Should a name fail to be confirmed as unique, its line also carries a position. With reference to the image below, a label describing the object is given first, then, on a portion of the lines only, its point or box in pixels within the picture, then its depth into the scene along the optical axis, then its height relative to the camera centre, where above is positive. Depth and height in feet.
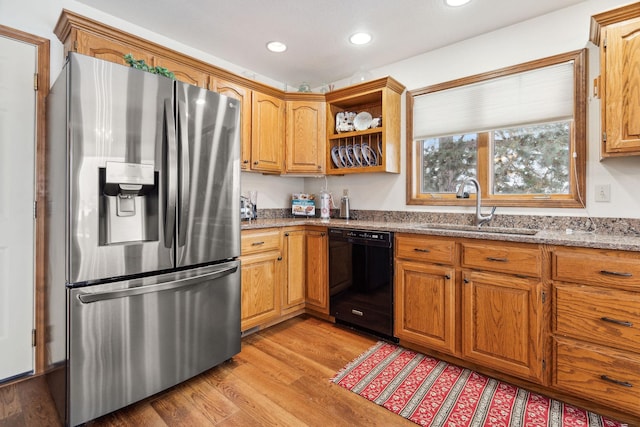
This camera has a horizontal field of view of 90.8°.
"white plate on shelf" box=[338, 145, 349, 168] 10.51 +1.86
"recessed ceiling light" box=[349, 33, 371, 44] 8.39 +4.74
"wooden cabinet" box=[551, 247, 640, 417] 5.03 -1.90
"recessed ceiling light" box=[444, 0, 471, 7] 6.91 +4.65
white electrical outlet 6.68 +0.42
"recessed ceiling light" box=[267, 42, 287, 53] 8.92 +4.79
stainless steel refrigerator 4.87 -0.34
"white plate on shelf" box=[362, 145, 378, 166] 9.96 +1.84
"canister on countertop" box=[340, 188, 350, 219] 10.94 +0.17
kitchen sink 7.29 -0.41
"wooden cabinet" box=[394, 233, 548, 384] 5.96 -1.87
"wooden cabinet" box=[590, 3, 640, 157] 5.65 +2.45
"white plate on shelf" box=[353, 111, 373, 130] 10.18 +3.01
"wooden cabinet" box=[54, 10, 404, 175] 8.25 +2.98
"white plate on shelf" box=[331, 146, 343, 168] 10.56 +1.89
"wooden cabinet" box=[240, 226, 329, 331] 8.28 -1.74
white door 6.23 +0.19
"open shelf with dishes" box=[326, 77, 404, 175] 9.36 +2.71
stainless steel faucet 7.96 +0.22
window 7.21 +2.04
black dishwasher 8.04 -1.79
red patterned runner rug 5.33 -3.48
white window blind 7.31 +2.83
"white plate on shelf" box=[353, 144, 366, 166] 10.14 +1.88
